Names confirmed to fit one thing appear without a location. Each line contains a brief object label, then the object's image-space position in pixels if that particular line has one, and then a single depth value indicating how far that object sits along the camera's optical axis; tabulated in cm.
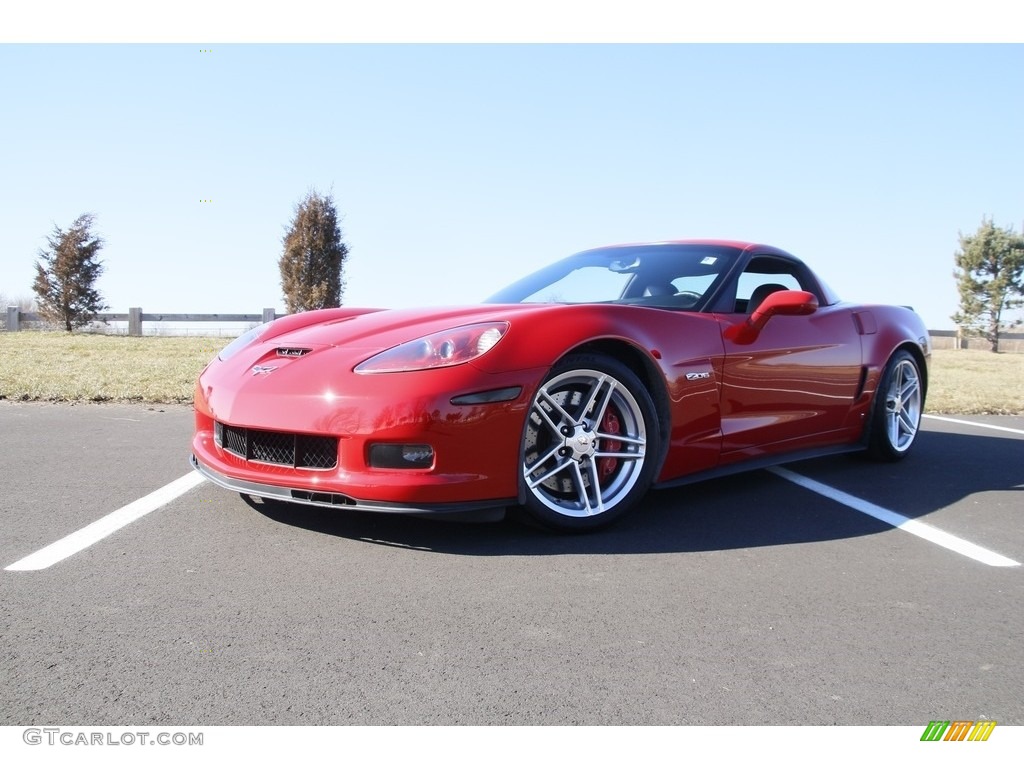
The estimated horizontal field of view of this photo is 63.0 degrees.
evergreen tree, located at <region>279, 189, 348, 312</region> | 2003
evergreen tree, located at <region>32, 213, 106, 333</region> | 2062
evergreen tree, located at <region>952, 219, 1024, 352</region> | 3228
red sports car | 289
